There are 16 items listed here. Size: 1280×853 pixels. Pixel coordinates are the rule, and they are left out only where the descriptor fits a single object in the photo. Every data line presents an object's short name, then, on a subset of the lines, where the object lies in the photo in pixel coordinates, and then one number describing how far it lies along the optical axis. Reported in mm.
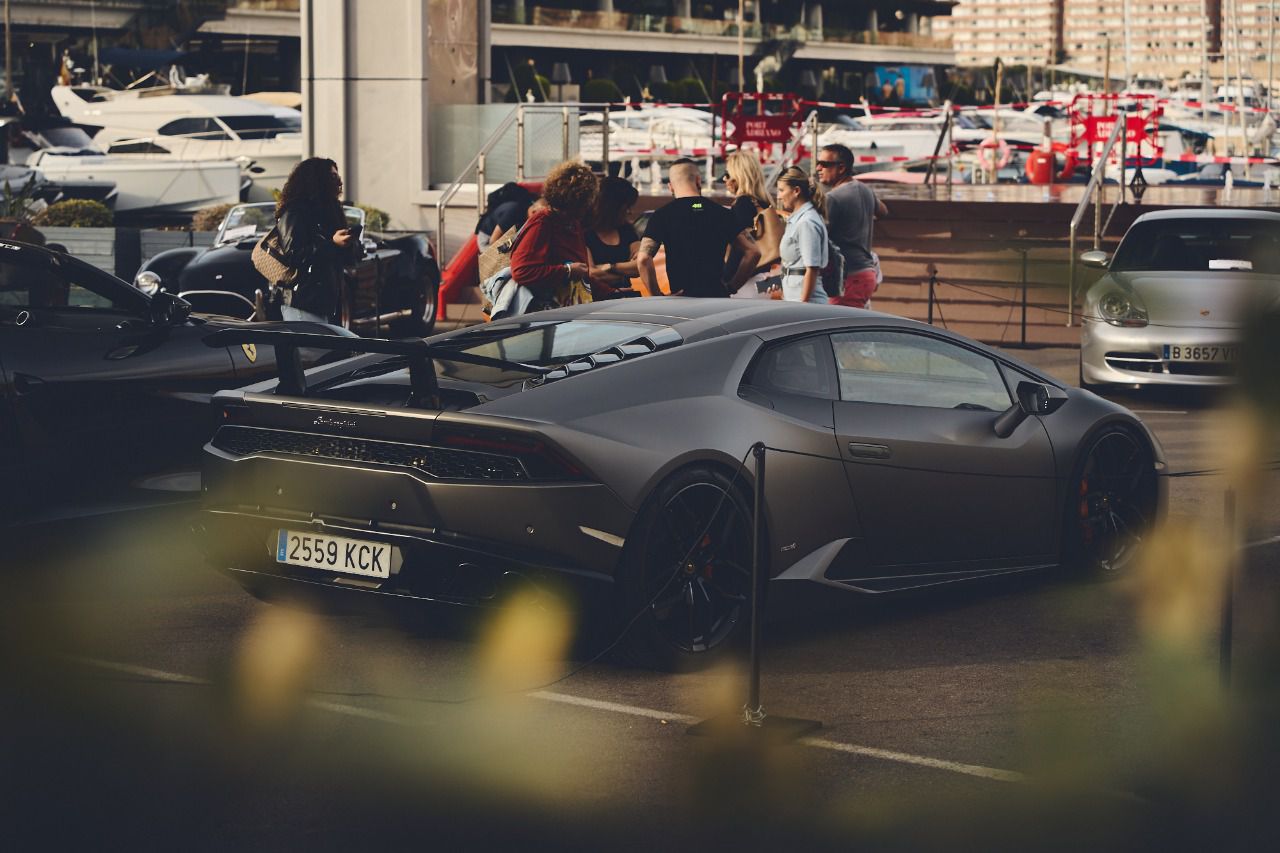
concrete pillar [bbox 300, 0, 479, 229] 25609
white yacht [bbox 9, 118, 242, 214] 33188
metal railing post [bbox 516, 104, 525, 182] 23445
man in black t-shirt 10422
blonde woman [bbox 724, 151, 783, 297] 11500
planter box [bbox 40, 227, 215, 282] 20500
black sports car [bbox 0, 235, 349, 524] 7461
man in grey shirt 12227
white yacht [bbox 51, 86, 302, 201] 39812
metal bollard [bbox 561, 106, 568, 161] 23562
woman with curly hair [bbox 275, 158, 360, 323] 9820
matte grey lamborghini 5621
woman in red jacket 9703
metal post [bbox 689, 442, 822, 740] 5195
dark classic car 16500
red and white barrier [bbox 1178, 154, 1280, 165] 37219
